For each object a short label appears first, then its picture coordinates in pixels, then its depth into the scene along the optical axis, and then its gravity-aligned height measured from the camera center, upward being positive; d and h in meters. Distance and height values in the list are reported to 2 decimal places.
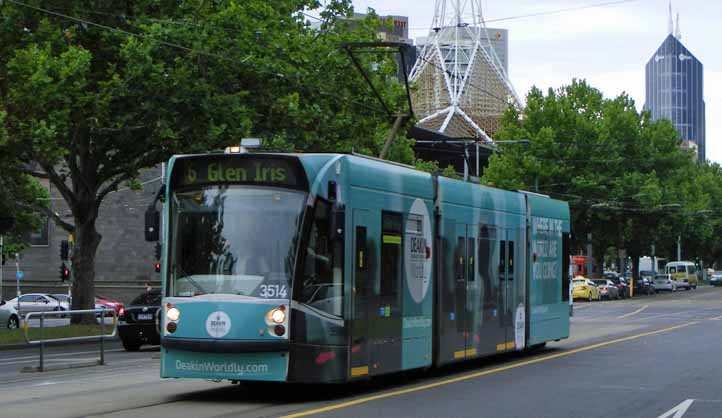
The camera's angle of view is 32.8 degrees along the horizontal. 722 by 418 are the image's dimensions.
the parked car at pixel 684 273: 113.06 +0.14
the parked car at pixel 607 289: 76.00 -0.91
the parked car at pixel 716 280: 129.35 -0.59
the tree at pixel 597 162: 76.88 +7.21
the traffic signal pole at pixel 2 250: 47.22 +0.92
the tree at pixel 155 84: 30.00 +4.87
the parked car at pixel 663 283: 98.31 -0.69
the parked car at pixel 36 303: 45.88 -1.15
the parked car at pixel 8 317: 42.41 -1.50
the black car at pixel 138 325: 27.41 -1.16
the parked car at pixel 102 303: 48.78 -1.22
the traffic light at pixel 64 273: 43.58 +0.02
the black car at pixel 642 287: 92.31 -0.96
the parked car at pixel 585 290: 72.62 -0.93
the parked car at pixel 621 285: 81.86 -0.72
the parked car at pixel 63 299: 48.85 -1.06
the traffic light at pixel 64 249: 39.97 +0.80
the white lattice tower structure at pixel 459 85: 112.62 +18.07
